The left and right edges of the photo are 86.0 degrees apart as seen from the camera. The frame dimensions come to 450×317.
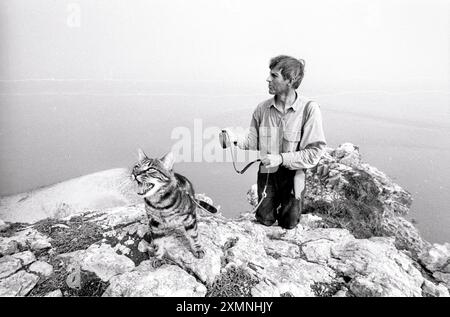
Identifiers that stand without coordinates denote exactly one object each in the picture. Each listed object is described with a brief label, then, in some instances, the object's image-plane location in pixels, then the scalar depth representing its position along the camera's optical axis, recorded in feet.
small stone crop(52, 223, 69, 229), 9.44
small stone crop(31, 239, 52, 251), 8.23
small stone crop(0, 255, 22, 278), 7.16
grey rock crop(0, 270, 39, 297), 6.73
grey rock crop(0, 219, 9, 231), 9.55
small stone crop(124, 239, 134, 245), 8.24
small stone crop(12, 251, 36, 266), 7.64
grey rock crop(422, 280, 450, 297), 7.35
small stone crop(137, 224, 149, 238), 8.54
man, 7.84
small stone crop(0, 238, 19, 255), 7.99
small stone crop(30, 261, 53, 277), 7.34
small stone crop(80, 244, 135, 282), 7.16
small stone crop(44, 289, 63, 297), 6.70
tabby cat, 6.31
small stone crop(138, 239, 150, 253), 7.95
